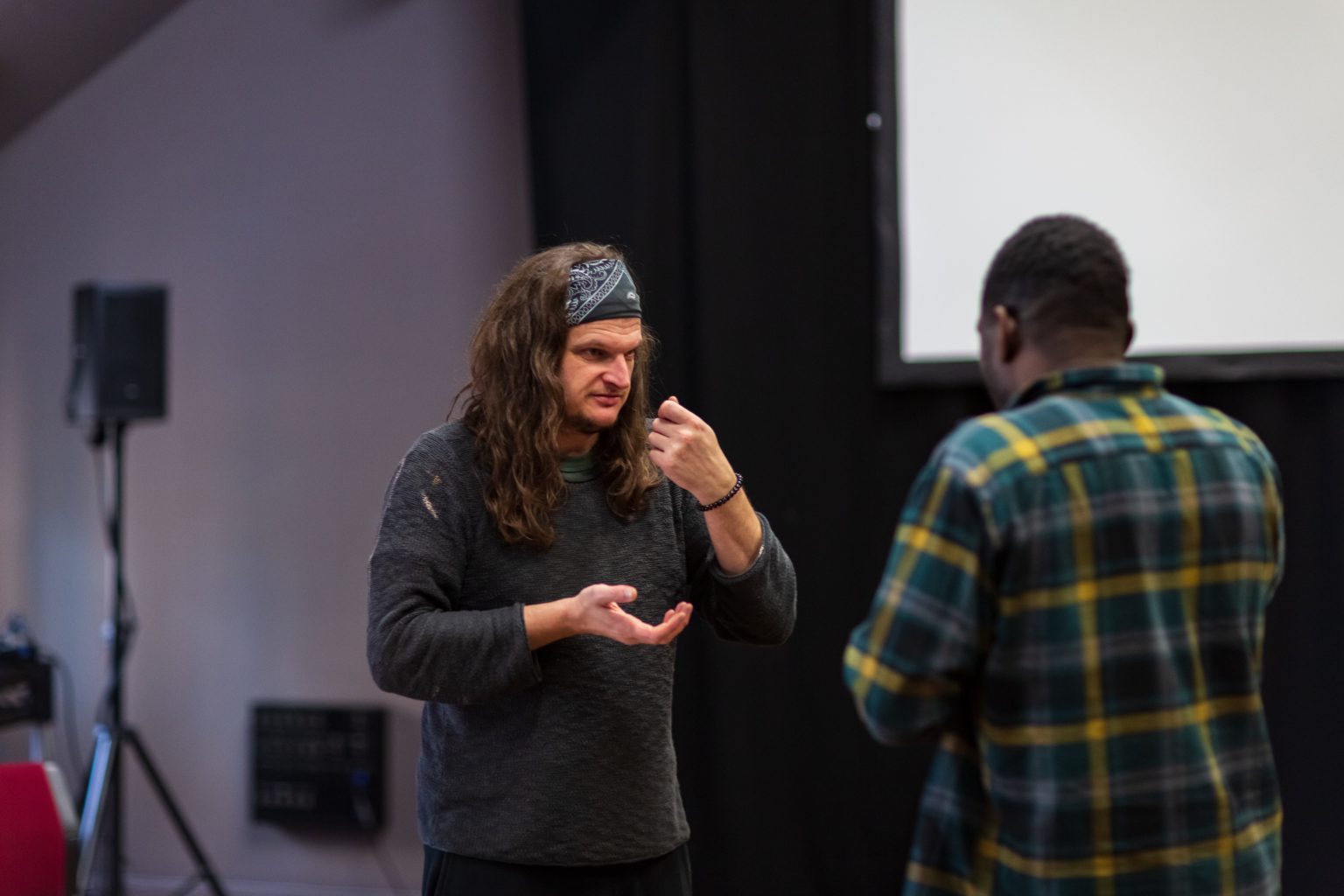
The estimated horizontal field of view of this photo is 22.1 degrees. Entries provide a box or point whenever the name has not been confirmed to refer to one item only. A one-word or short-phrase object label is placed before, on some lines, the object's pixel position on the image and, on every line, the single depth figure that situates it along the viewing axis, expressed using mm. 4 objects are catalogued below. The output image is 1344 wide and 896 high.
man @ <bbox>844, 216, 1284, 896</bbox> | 5079
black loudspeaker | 7945
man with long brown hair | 5467
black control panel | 8510
